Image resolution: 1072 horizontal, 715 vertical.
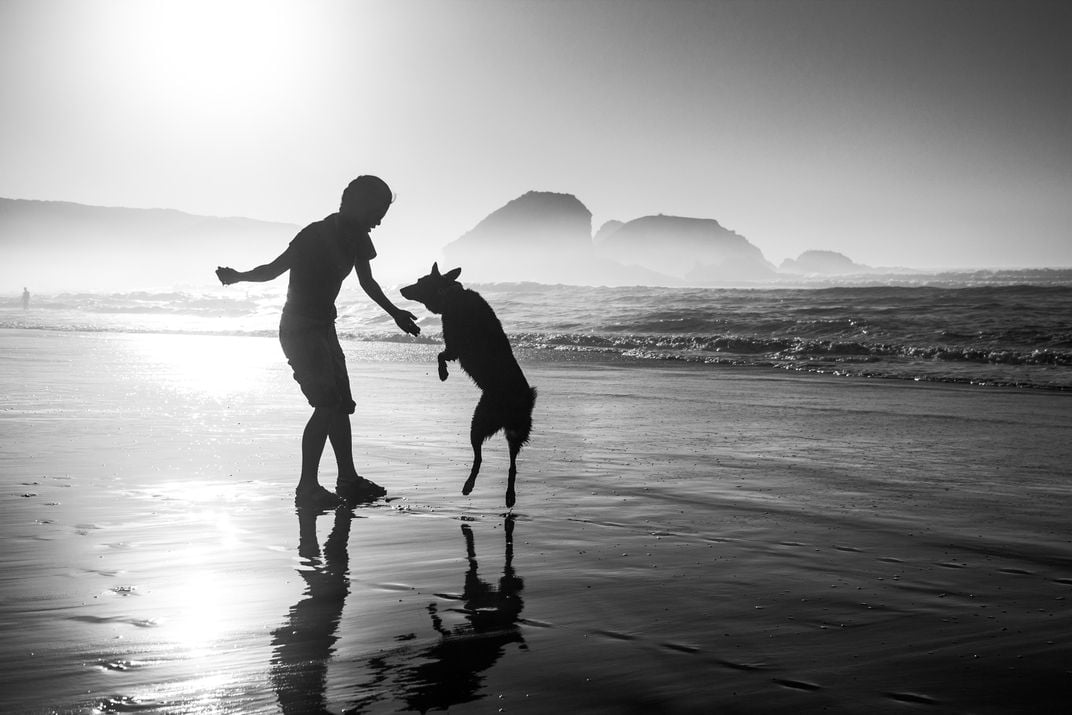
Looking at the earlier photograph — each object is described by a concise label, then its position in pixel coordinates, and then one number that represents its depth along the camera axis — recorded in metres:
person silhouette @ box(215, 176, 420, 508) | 5.70
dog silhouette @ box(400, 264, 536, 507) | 5.81
